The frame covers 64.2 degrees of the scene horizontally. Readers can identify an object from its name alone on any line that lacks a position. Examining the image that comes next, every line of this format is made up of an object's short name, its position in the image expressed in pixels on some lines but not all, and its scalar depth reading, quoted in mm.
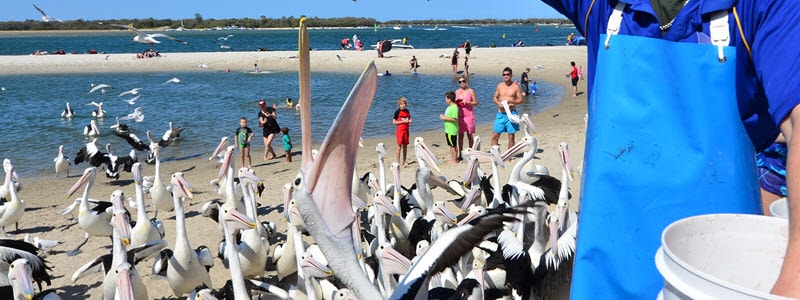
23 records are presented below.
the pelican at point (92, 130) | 16766
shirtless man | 11320
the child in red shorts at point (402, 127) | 11216
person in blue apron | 1320
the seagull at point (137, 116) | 18427
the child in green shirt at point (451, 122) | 11211
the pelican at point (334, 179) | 1852
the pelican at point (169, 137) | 14648
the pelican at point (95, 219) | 7083
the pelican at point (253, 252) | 5875
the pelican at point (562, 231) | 4445
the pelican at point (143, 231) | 6461
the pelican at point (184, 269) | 5531
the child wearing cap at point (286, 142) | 12594
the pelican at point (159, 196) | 8383
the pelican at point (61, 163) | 11703
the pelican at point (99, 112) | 20109
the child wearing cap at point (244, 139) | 12367
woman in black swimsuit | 13219
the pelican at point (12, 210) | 7898
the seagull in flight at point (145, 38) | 14995
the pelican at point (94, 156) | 11526
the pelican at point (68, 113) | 19764
